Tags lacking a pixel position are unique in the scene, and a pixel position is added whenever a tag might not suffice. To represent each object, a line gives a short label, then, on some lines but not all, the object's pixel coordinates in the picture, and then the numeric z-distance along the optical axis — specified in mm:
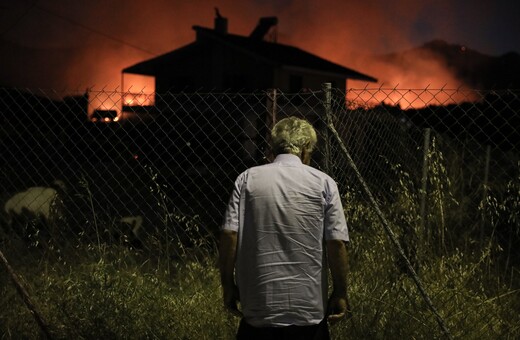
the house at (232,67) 35500
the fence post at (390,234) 3862
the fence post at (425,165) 5699
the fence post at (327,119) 4117
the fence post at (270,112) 4781
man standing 3027
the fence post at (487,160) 7703
